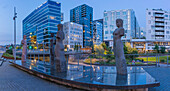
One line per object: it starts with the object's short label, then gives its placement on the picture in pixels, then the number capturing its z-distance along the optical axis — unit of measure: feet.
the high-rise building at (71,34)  331.10
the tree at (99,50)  108.76
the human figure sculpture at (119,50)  26.71
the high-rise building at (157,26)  222.28
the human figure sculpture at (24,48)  56.83
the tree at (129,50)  90.22
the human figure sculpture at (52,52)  44.57
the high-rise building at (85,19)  452.35
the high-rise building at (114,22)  219.20
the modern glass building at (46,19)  316.03
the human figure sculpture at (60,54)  30.86
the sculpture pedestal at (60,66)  30.71
